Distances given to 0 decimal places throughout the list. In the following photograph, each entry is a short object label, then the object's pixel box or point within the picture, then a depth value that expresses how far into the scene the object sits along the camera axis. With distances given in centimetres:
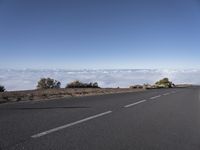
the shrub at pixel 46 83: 4324
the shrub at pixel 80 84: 3356
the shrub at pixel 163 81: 5028
